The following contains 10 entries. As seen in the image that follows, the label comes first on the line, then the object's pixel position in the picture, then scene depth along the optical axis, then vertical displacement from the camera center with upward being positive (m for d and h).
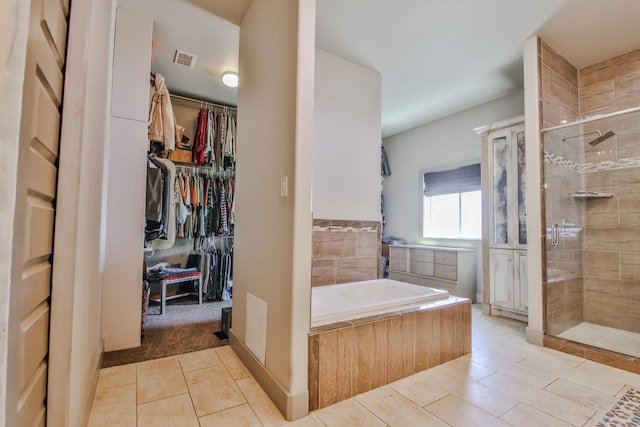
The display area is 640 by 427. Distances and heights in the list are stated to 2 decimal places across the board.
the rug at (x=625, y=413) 1.55 -1.00
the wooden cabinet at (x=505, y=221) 3.30 +0.07
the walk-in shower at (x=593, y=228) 2.76 +0.00
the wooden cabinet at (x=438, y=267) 4.00 -0.59
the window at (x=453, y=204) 4.39 +0.35
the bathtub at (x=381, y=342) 1.65 -0.73
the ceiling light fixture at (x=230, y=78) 3.49 +1.72
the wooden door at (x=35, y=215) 0.74 +0.02
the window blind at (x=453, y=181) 4.34 +0.70
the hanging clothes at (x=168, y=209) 3.27 +0.15
